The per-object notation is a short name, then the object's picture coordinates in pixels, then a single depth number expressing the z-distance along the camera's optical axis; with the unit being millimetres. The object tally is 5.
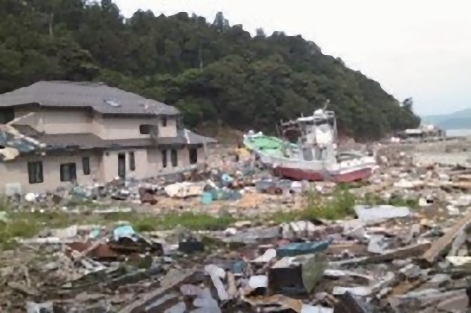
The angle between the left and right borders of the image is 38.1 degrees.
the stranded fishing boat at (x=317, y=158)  32781
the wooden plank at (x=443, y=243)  11109
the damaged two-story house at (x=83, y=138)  28781
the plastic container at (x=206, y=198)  24766
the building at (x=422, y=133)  92312
